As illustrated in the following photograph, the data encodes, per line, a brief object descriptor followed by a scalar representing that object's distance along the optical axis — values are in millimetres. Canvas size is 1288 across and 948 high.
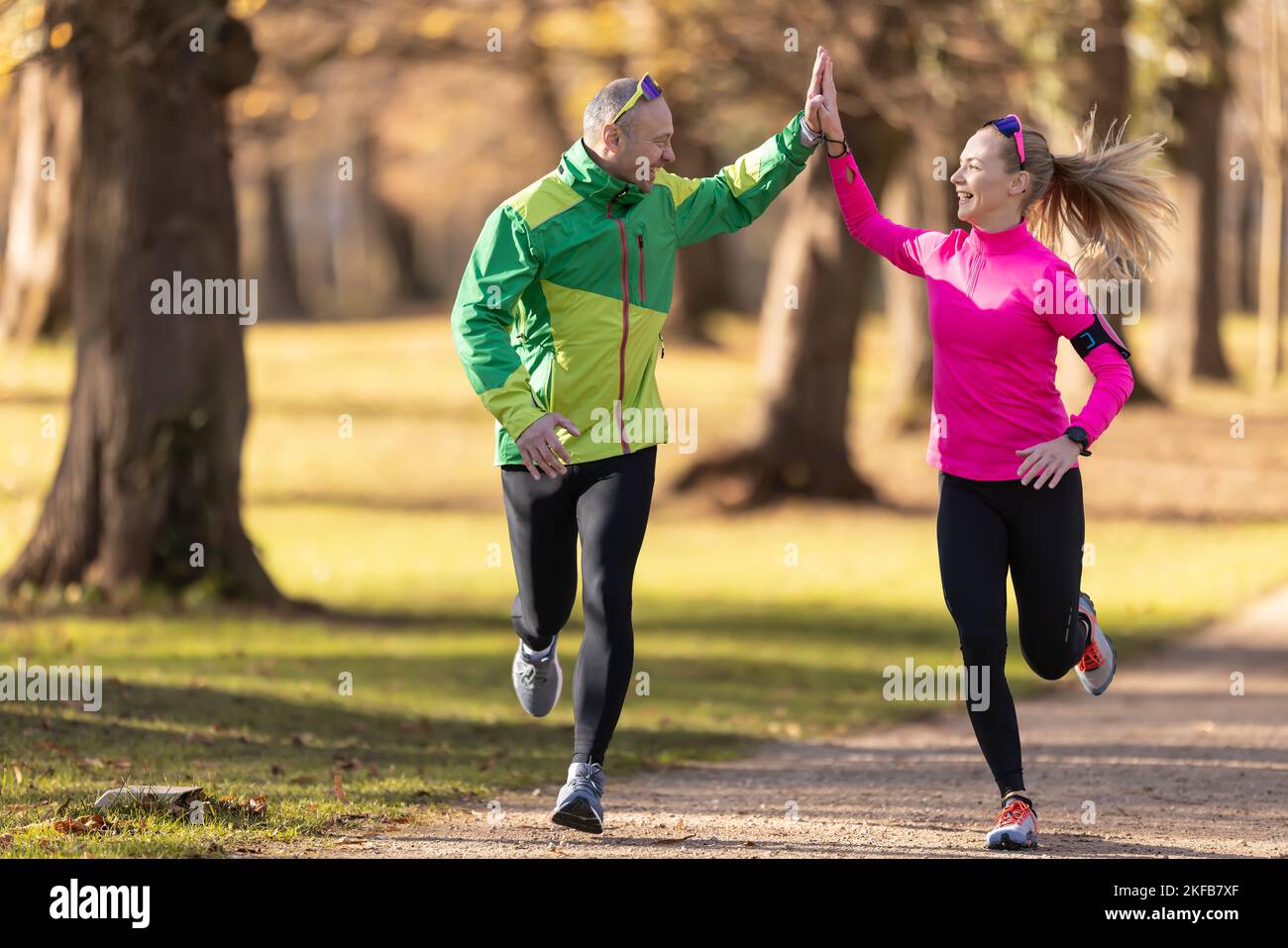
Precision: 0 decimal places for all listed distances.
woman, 6008
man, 6062
